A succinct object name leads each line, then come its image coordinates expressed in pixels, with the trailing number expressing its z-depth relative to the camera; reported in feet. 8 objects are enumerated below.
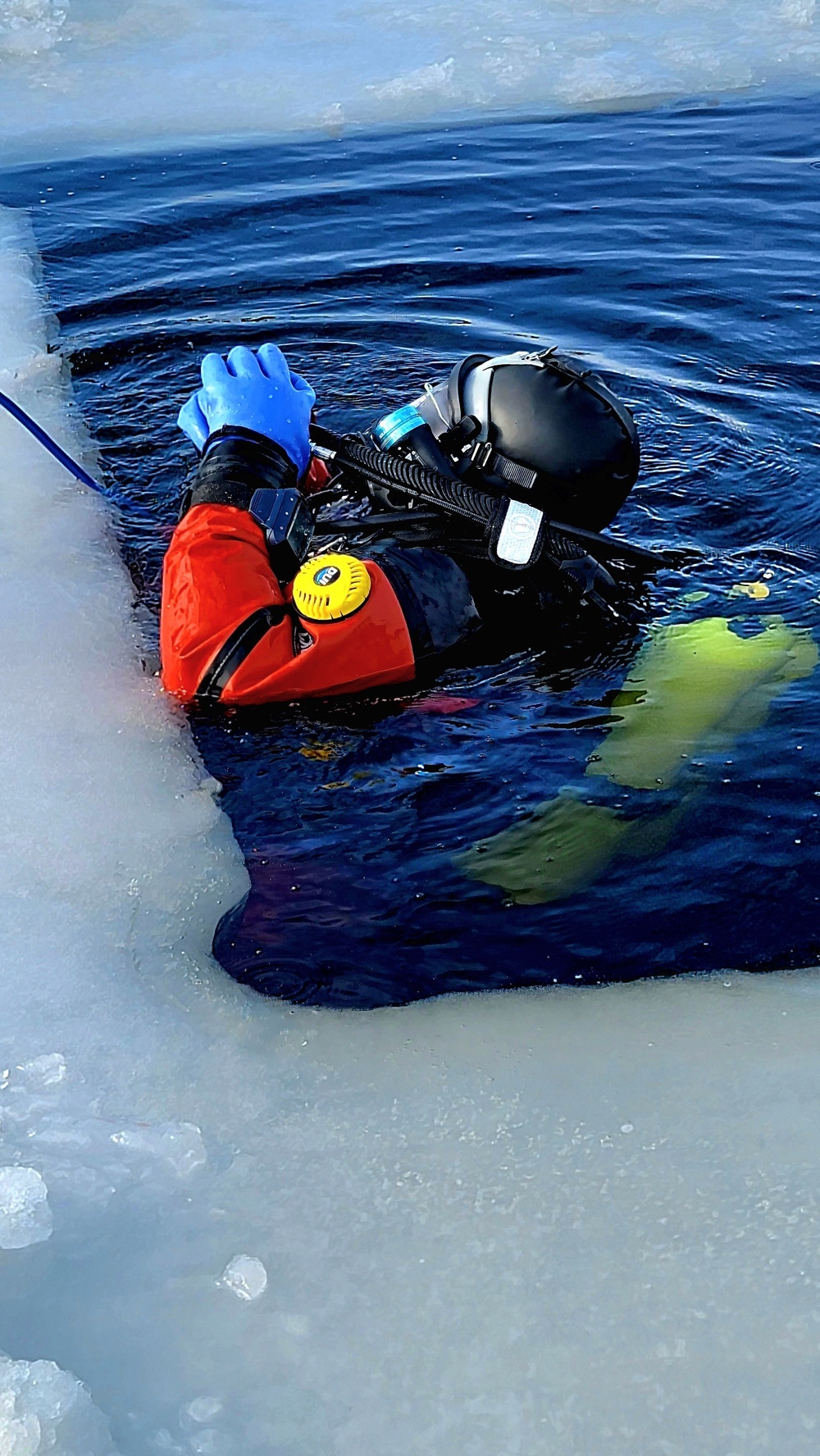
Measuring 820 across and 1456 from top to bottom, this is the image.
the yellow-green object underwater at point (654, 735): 7.38
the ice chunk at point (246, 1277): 4.85
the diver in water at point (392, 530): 7.99
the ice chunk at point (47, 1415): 4.23
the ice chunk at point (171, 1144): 5.37
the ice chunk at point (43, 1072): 5.65
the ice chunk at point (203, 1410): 4.43
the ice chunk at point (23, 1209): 4.96
